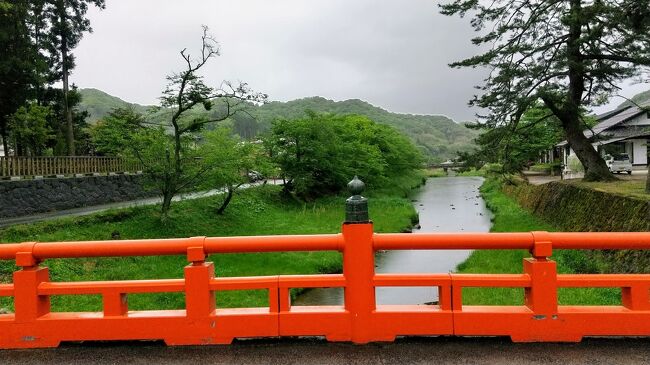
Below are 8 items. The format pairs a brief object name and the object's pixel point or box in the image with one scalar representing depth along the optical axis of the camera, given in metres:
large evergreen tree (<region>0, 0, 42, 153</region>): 20.66
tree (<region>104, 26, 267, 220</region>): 15.63
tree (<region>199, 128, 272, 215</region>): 17.47
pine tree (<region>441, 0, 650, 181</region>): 16.02
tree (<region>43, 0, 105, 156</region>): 27.23
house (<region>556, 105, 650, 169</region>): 33.38
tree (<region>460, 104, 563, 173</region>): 18.22
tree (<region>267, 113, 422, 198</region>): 26.62
